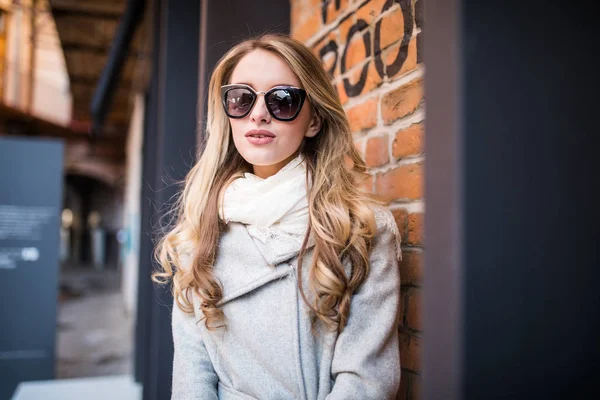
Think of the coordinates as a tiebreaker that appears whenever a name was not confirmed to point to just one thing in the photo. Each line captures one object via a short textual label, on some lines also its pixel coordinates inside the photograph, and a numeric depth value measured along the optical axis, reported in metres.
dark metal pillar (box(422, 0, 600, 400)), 0.61
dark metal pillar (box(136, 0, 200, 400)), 1.83
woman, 1.23
